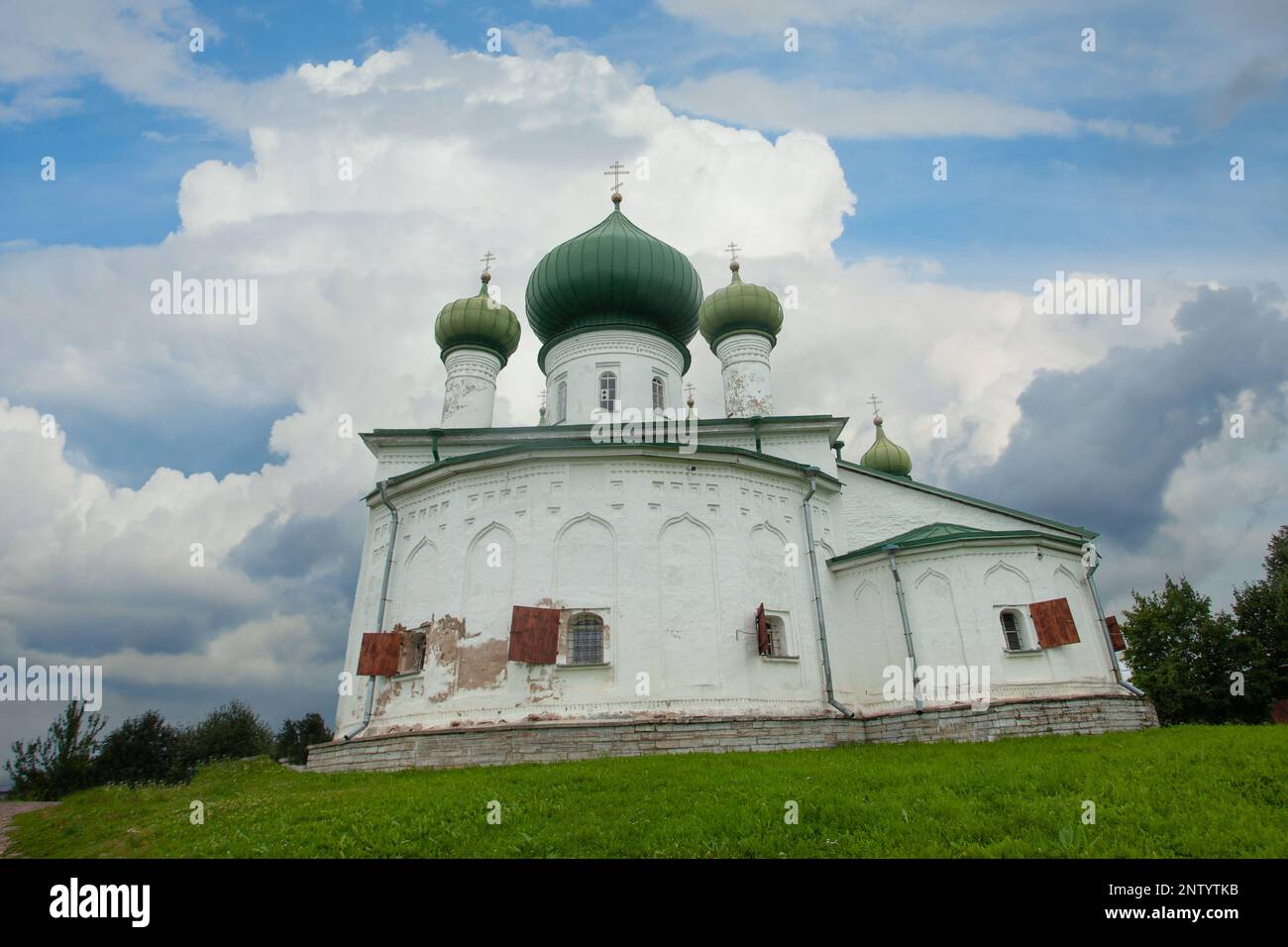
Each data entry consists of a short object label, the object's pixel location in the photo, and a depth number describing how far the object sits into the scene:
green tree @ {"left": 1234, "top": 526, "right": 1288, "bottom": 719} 24.25
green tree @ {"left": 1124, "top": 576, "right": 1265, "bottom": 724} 25.19
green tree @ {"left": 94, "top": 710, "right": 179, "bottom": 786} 28.72
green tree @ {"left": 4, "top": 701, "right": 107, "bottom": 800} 23.16
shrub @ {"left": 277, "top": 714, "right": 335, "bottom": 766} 39.91
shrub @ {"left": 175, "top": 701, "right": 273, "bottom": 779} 30.44
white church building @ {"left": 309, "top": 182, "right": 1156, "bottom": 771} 13.05
